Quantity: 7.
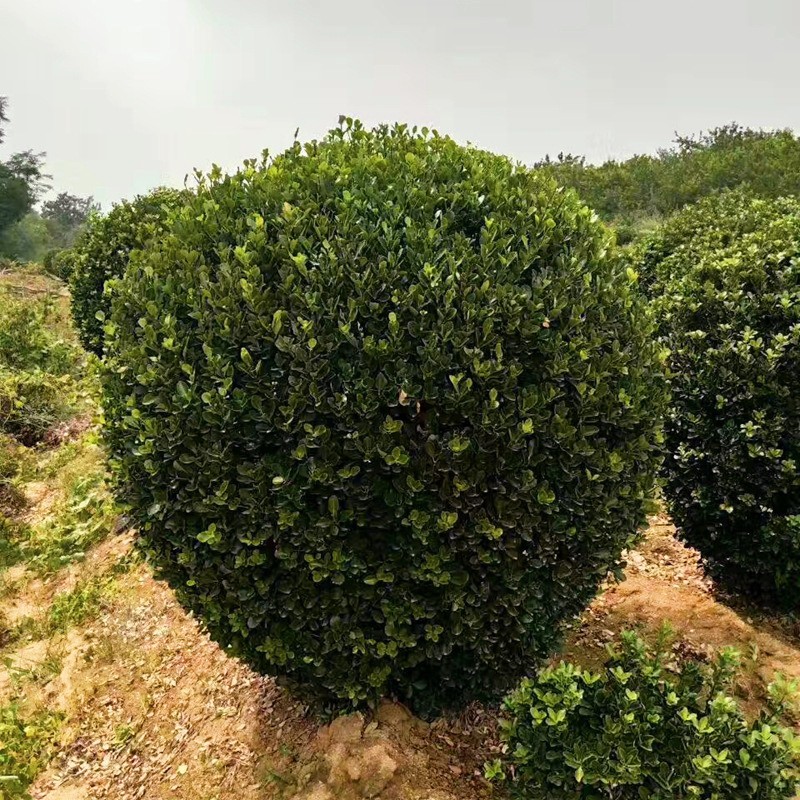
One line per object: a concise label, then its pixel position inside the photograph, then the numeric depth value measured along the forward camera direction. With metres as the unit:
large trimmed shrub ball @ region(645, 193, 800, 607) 4.25
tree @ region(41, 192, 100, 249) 67.12
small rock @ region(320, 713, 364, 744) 3.59
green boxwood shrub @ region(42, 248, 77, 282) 24.12
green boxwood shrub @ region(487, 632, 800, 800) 2.62
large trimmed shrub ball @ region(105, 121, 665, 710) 3.00
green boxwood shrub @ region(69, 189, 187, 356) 9.84
